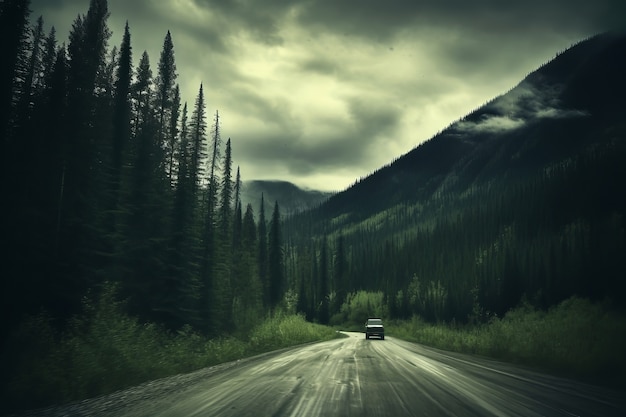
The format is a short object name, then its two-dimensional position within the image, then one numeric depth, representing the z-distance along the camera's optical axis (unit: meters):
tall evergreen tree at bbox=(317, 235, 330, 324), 97.81
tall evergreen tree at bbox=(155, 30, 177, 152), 47.62
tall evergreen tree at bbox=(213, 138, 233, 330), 42.97
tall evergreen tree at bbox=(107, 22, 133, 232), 31.97
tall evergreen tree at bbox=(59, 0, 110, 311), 25.16
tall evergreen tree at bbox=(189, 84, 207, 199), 40.44
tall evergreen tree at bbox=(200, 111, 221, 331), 38.62
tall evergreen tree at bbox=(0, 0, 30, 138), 18.94
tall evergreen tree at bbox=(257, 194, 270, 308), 80.75
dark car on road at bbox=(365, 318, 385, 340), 43.09
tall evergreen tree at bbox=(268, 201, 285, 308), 79.12
